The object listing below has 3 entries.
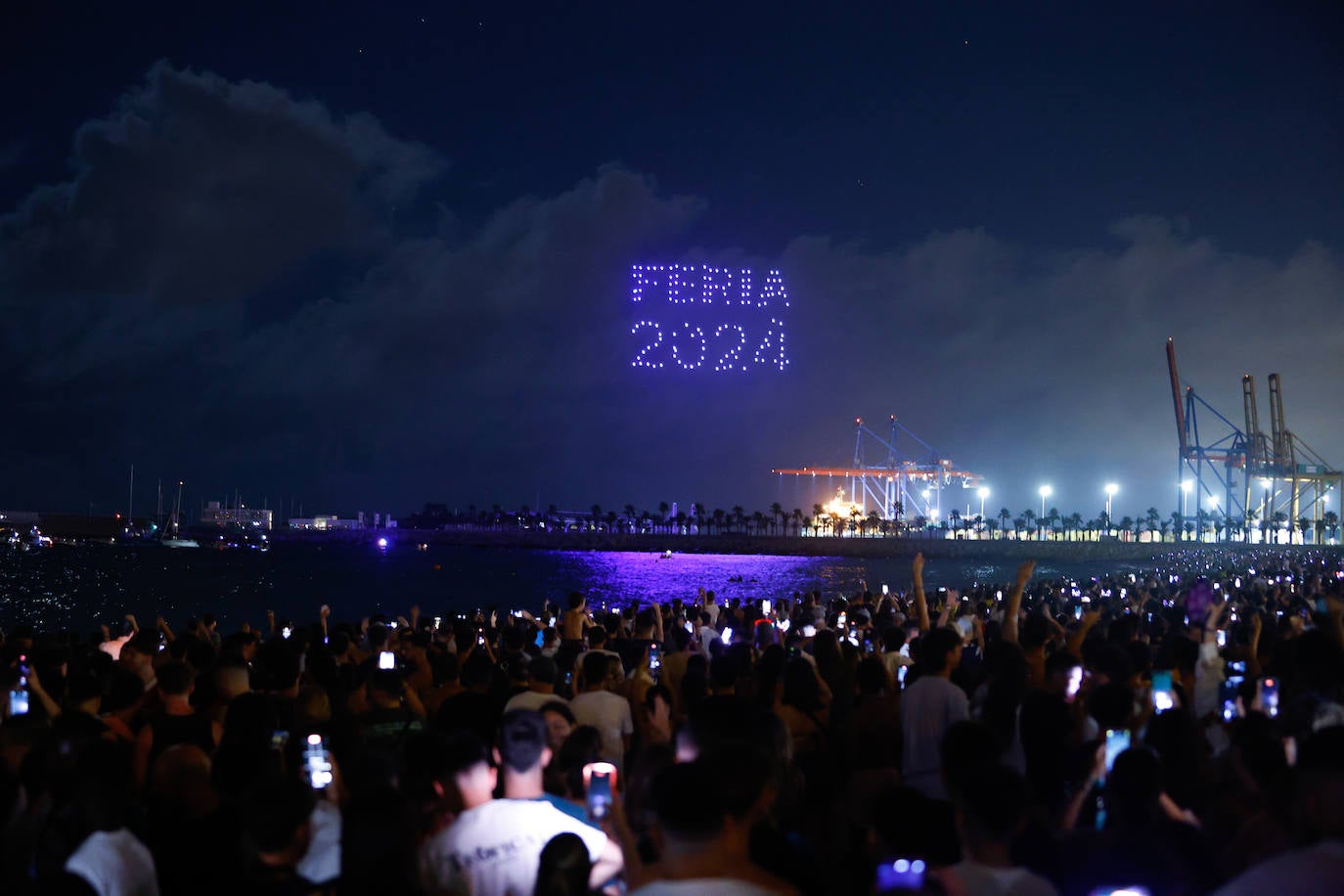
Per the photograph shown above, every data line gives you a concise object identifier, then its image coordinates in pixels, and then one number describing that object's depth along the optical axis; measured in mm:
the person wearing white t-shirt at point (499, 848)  3627
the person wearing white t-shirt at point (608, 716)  6148
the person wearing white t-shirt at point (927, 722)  5715
